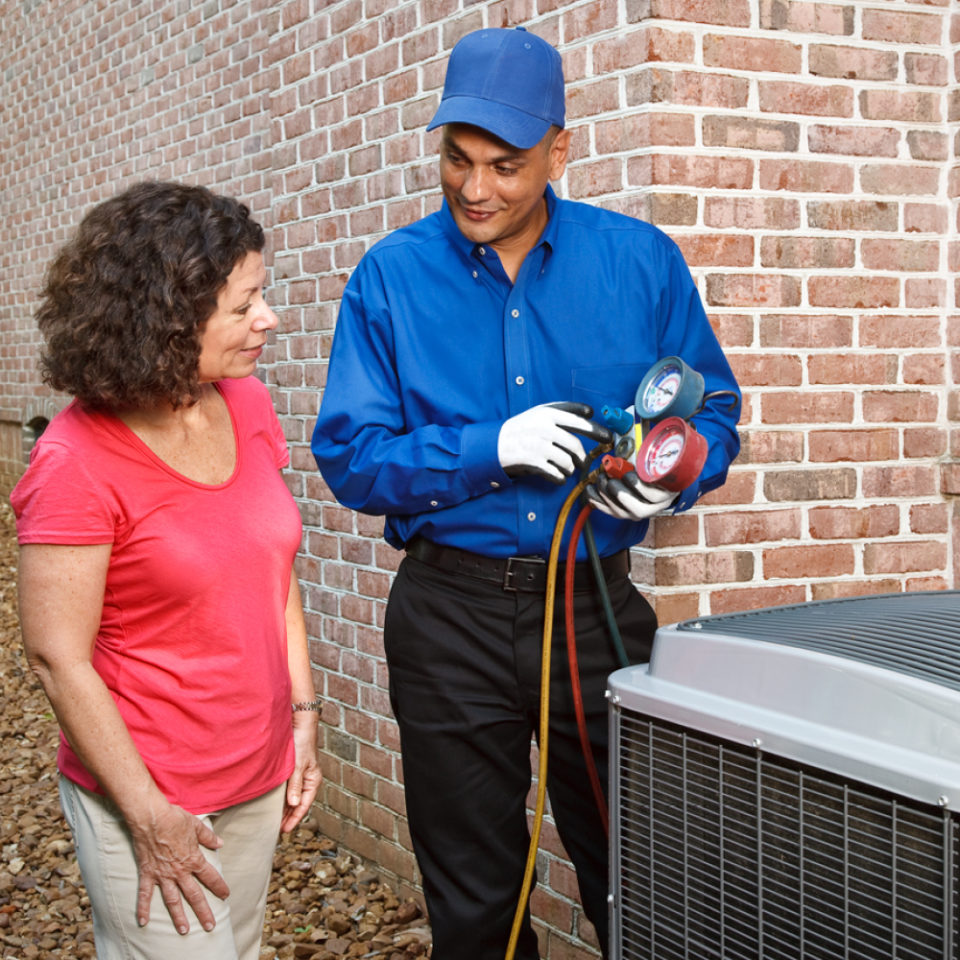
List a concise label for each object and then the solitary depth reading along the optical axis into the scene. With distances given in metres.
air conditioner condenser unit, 1.27
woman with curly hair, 1.81
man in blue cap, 2.21
